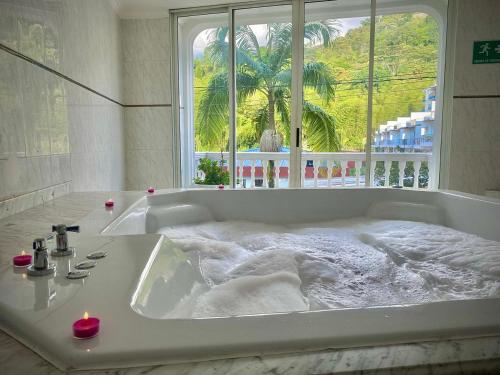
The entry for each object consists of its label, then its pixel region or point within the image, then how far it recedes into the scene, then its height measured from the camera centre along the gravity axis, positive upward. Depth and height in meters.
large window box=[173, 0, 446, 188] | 3.35 +0.60
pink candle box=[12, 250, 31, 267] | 0.83 -0.24
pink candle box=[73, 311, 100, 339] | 0.55 -0.27
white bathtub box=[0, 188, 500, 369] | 0.54 -0.28
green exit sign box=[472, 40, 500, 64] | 3.01 +0.79
